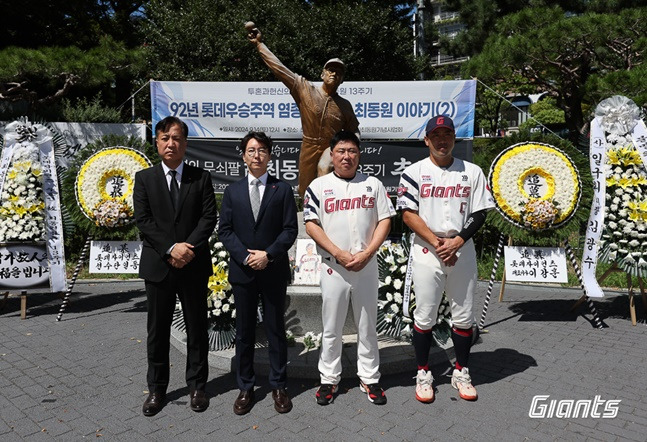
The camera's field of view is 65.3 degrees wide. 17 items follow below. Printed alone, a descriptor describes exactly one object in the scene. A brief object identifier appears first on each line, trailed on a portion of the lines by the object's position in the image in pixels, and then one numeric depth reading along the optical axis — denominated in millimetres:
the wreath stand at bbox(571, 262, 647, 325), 5824
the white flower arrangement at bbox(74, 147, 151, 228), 6195
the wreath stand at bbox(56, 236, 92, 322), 6023
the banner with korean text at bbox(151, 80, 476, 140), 8461
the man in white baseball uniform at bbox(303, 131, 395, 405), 3602
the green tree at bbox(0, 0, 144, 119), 8086
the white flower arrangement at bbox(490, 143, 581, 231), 5738
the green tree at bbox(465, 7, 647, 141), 8312
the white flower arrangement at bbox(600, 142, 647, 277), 5684
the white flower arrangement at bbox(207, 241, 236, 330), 4684
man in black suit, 3598
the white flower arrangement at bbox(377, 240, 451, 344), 4730
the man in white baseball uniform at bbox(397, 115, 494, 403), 3750
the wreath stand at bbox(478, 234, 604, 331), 5715
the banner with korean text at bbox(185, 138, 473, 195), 8734
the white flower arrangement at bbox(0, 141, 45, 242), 6137
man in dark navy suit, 3596
